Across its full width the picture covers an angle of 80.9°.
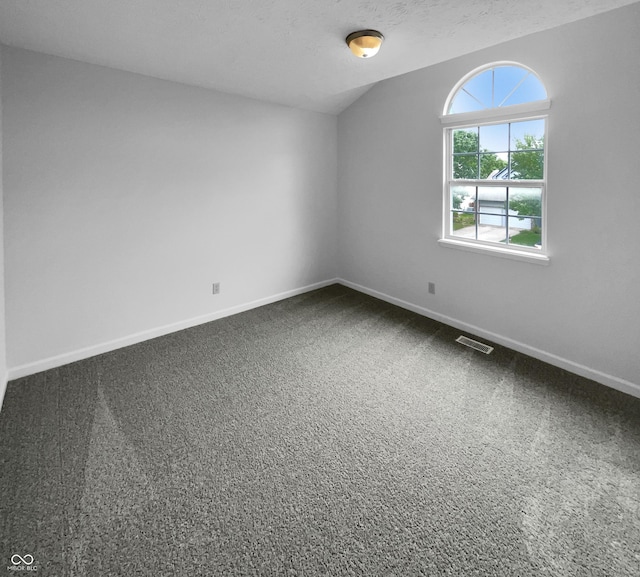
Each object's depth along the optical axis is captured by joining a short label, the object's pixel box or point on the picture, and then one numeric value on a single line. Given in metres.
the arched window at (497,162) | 2.98
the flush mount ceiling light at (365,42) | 2.39
